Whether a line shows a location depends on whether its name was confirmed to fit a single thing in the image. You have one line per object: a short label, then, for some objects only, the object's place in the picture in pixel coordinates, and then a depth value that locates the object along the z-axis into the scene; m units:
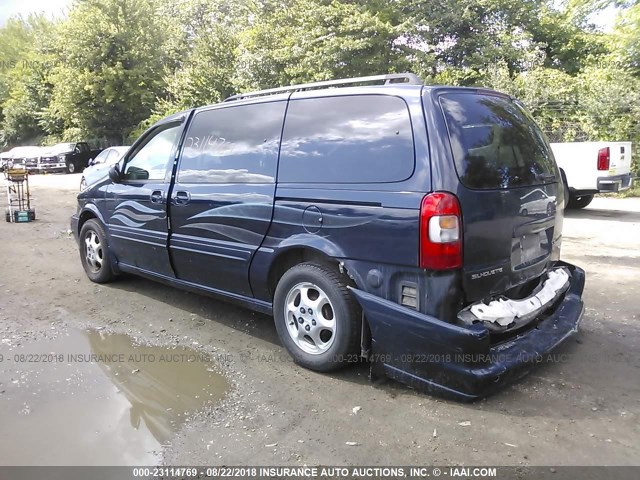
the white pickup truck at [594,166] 10.18
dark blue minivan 3.12
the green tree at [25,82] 38.09
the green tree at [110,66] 30.36
